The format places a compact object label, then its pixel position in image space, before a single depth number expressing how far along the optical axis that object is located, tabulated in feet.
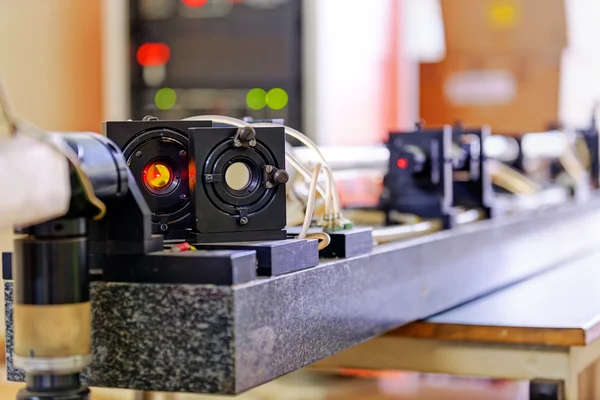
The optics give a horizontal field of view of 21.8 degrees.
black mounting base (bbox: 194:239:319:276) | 3.86
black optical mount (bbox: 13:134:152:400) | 3.46
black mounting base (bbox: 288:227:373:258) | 4.37
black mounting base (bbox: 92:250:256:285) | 3.66
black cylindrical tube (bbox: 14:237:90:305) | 3.45
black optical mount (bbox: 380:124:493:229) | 5.78
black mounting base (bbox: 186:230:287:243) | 3.96
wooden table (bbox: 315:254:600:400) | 4.94
